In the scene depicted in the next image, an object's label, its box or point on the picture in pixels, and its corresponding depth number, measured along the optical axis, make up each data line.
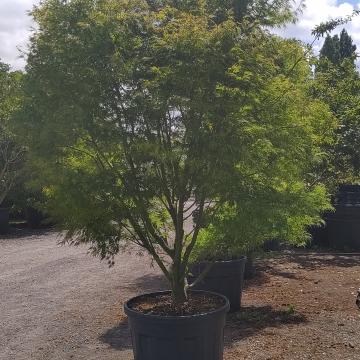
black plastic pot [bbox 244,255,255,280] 8.35
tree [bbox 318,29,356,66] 26.35
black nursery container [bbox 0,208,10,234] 15.47
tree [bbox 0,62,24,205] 14.06
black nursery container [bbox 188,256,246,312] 6.31
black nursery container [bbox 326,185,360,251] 10.98
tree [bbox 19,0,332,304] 3.67
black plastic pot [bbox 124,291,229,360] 3.87
